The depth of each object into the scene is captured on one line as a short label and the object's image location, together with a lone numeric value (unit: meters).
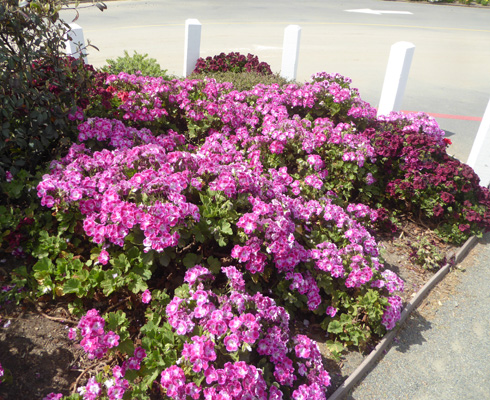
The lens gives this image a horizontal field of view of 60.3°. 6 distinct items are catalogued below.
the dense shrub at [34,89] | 3.17
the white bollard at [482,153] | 4.91
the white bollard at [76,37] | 5.53
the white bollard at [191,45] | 6.88
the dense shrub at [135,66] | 6.41
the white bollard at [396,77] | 5.67
